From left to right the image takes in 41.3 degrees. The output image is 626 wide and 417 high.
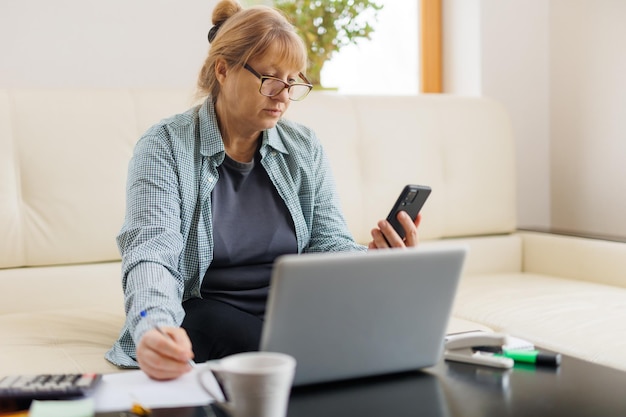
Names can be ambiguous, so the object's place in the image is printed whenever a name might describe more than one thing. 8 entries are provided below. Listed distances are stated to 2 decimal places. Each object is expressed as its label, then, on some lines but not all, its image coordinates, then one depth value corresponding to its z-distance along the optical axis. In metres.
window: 3.35
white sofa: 1.95
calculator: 1.04
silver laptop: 0.97
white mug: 0.86
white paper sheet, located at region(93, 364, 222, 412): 1.05
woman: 1.59
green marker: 1.26
